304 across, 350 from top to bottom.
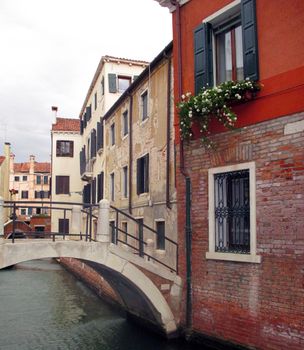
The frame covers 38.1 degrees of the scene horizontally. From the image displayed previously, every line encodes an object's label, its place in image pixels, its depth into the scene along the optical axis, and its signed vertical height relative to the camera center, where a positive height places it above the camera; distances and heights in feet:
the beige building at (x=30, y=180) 216.95 +13.65
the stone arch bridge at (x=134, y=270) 29.55 -4.41
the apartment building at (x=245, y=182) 23.00 +1.48
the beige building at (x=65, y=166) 103.04 +9.76
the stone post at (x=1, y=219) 27.42 -0.71
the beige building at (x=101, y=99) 67.10 +17.43
